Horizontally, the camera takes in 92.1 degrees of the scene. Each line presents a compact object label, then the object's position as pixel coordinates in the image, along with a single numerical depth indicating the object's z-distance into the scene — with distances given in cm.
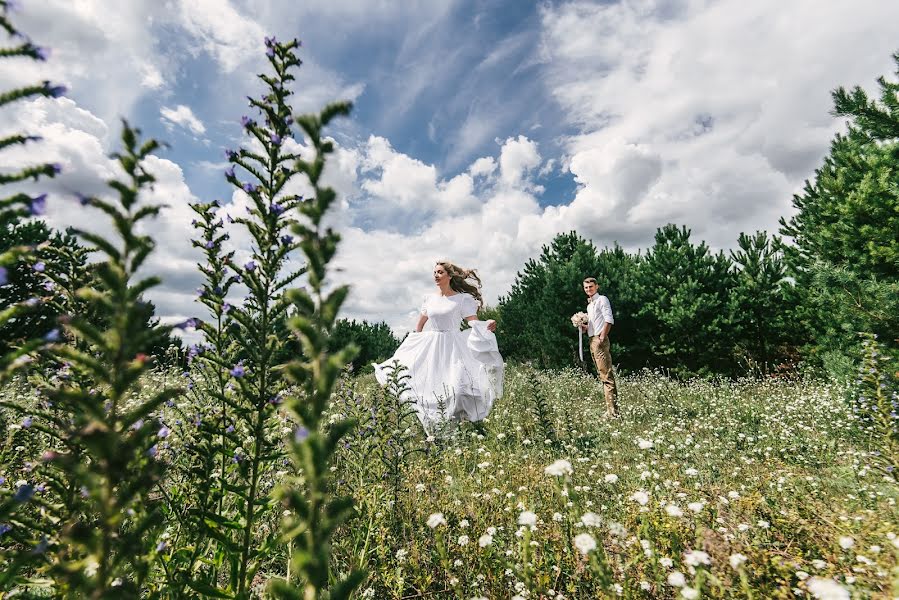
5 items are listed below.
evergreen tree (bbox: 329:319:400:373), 2552
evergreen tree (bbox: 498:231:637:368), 1736
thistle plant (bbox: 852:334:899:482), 402
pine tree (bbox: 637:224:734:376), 1551
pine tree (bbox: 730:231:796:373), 1502
